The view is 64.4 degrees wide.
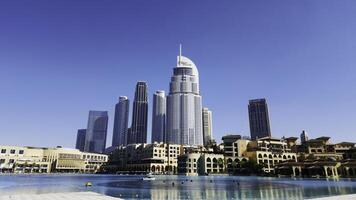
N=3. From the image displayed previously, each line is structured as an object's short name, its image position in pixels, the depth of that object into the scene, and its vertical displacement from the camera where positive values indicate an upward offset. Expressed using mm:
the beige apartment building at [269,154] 181625 +14439
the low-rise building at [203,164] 190875 +8179
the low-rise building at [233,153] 187625 +15774
